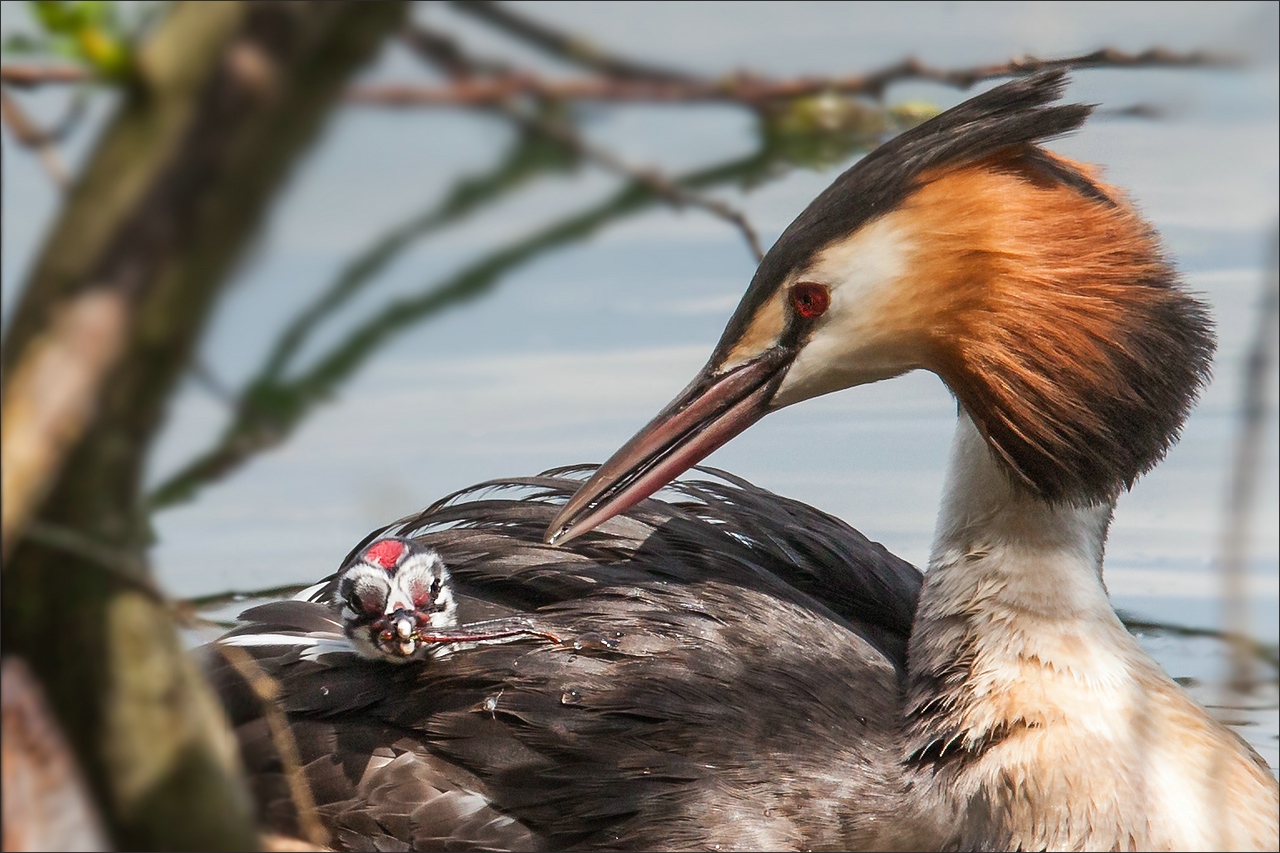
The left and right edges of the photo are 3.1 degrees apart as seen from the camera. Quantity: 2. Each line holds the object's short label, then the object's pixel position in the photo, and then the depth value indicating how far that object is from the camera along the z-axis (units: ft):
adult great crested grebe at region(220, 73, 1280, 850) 13.81
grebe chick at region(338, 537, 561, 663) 13.84
